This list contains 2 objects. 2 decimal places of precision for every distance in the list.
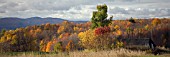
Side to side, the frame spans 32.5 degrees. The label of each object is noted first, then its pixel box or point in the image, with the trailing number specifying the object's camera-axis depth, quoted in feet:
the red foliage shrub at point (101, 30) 109.54
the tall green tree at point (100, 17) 158.96
